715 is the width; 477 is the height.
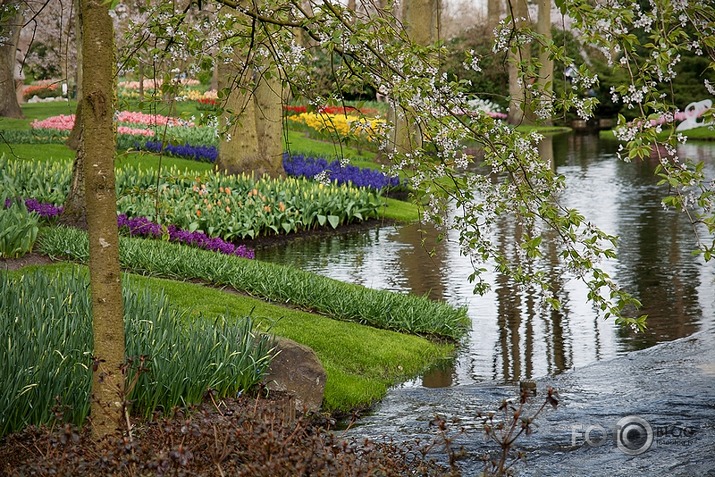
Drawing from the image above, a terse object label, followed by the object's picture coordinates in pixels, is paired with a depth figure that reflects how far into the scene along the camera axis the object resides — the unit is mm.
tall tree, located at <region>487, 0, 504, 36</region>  44938
